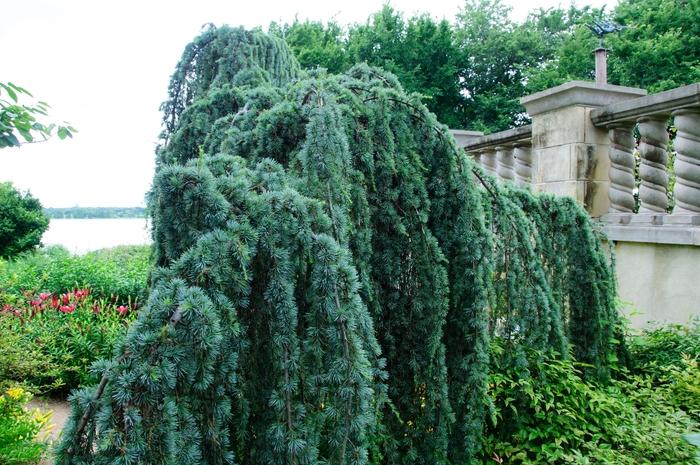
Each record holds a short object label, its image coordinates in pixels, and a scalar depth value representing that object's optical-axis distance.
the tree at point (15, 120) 2.77
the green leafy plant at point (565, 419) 2.85
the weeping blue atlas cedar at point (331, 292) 1.40
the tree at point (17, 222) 10.84
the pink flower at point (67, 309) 5.33
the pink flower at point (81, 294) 5.97
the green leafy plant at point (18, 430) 2.97
